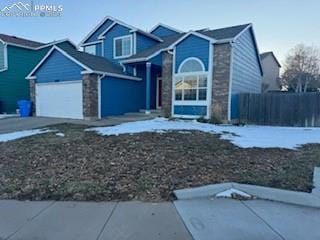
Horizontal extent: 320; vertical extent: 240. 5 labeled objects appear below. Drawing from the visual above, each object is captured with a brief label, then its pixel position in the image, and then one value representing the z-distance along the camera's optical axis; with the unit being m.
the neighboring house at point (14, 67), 20.11
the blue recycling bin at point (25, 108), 18.22
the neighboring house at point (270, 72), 35.38
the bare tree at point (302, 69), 36.53
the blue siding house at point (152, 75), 14.18
